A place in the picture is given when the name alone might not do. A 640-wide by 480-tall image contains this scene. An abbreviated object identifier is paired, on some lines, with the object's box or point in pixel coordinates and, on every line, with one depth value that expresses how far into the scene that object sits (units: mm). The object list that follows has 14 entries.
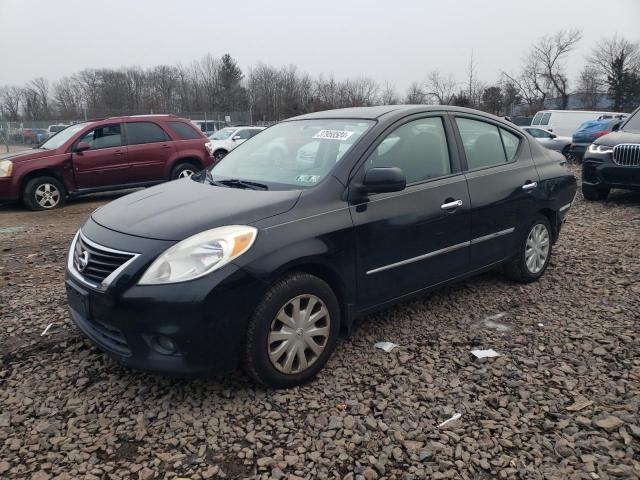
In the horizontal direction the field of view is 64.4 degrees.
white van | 22484
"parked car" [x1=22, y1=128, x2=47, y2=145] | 29125
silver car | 18828
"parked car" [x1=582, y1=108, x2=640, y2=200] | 7992
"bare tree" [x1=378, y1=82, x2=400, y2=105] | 54325
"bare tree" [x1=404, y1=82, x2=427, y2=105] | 52531
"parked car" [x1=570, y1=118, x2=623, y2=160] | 15273
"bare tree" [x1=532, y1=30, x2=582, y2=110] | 60562
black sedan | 2711
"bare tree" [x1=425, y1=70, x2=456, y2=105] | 52094
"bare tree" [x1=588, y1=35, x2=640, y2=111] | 52812
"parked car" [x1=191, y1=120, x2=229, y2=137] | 33088
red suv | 9180
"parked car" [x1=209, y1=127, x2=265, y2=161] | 17734
